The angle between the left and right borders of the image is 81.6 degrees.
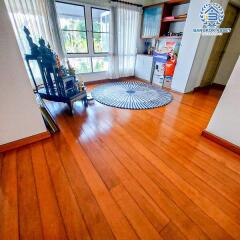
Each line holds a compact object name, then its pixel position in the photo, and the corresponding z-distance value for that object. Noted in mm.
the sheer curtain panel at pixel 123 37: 3500
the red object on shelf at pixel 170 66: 3326
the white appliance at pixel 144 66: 3969
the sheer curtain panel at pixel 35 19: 2451
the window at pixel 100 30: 3424
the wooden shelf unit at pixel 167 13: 3178
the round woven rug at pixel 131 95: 2697
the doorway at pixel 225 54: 3141
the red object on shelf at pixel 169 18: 3262
